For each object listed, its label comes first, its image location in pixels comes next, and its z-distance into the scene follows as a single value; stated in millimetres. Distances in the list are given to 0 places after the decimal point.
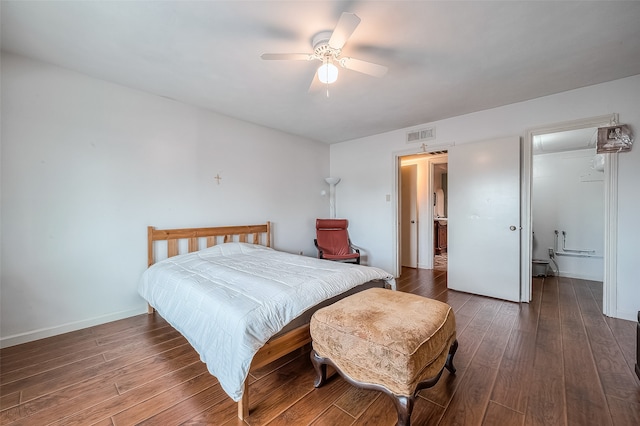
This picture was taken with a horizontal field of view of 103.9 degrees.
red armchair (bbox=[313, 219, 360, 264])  4406
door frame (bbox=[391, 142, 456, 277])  4301
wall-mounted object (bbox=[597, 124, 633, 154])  2584
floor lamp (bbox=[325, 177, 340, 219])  5180
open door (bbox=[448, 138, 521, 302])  3213
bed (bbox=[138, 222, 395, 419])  1400
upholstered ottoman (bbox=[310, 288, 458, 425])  1237
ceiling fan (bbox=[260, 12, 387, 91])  1706
